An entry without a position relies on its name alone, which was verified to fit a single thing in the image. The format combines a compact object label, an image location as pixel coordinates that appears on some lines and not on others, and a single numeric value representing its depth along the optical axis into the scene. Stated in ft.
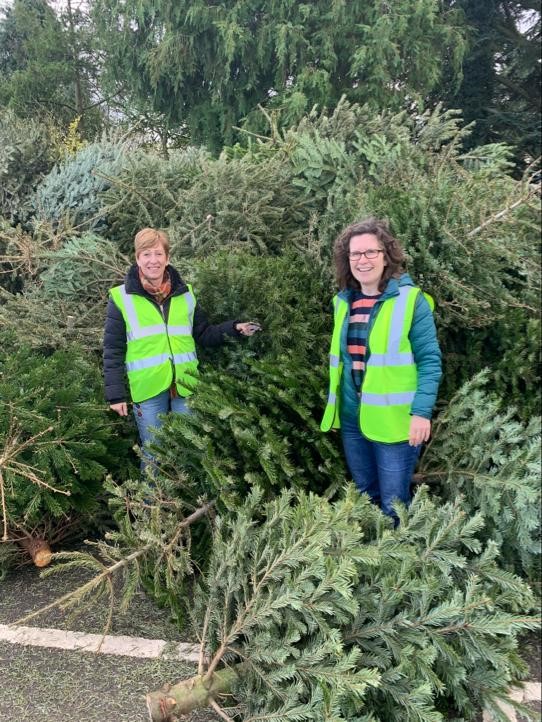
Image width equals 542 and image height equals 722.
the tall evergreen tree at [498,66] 52.49
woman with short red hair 11.70
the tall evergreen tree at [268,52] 49.42
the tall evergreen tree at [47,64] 59.26
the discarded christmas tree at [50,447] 11.03
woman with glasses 9.31
